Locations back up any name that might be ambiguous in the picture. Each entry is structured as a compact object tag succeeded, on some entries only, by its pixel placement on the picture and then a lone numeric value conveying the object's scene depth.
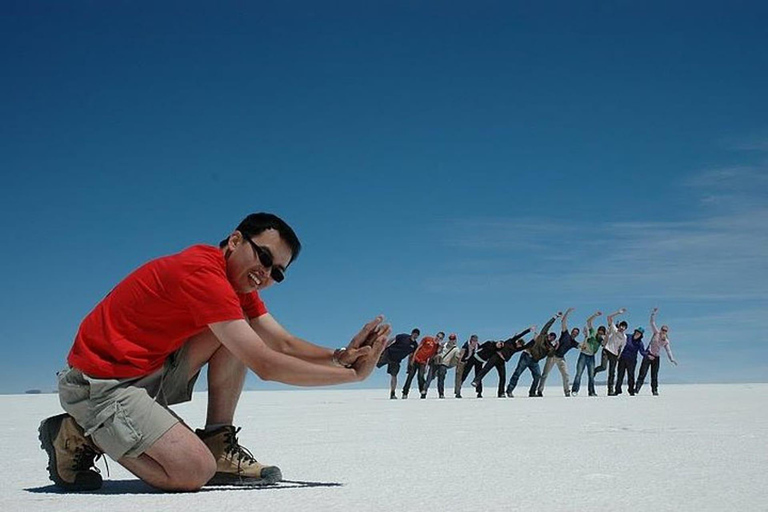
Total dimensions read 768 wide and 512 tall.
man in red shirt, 4.16
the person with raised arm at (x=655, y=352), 20.78
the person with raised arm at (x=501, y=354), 20.91
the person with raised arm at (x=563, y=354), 20.70
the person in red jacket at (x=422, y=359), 21.62
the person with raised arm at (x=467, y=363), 21.72
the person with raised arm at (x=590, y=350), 20.86
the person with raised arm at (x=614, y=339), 20.44
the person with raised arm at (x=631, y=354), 20.38
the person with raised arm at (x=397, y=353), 21.17
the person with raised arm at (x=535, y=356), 20.75
